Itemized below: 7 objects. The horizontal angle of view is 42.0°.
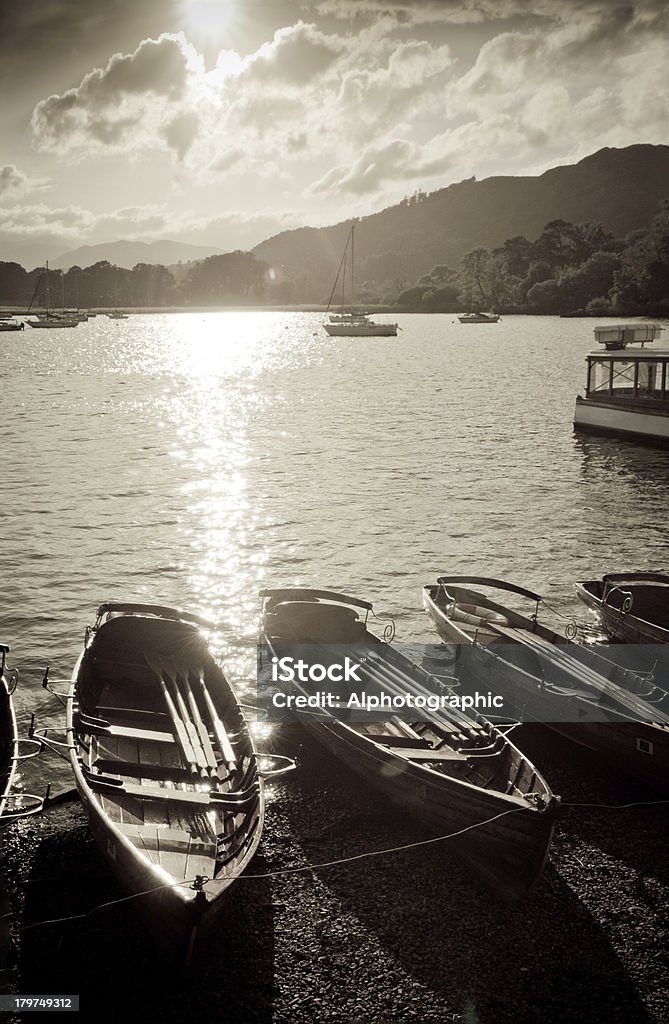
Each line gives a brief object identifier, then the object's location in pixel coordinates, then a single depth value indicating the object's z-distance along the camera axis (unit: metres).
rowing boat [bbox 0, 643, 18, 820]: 12.43
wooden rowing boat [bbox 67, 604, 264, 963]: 10.05
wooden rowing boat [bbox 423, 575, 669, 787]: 14.29
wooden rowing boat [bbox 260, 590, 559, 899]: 11.41
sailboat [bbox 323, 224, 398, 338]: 176.25
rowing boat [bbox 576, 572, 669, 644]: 18.26
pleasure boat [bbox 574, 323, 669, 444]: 49.06
